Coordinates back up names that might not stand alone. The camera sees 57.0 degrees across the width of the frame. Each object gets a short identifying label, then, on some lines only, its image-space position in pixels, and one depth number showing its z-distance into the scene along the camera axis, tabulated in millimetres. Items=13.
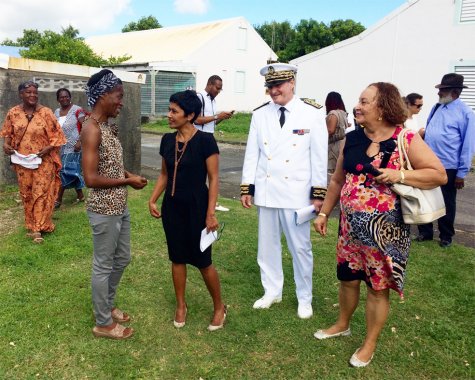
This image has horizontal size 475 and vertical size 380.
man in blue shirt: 5230
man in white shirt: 5762
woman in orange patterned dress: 5289
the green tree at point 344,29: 36438
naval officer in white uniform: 3535
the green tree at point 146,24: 50344
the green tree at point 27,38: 43906
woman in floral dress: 2660
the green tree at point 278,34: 44469
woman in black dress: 3236
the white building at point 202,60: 24750
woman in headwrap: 3021
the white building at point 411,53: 14133
